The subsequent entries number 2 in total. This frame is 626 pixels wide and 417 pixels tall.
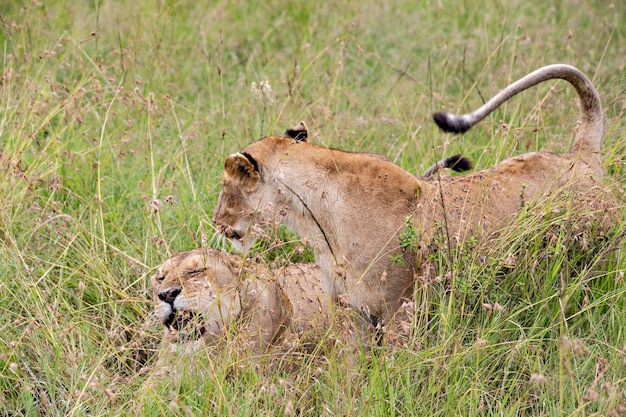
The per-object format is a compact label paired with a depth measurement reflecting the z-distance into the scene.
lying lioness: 8.56
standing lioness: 8.62
